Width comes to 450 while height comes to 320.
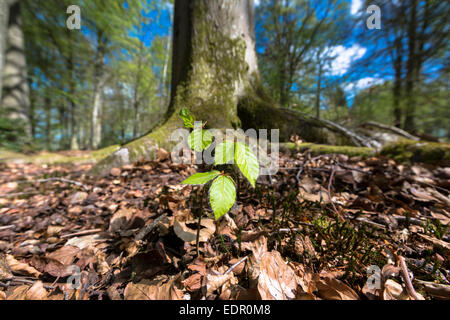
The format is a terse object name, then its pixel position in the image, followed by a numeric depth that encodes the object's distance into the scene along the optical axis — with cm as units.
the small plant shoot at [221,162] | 18
